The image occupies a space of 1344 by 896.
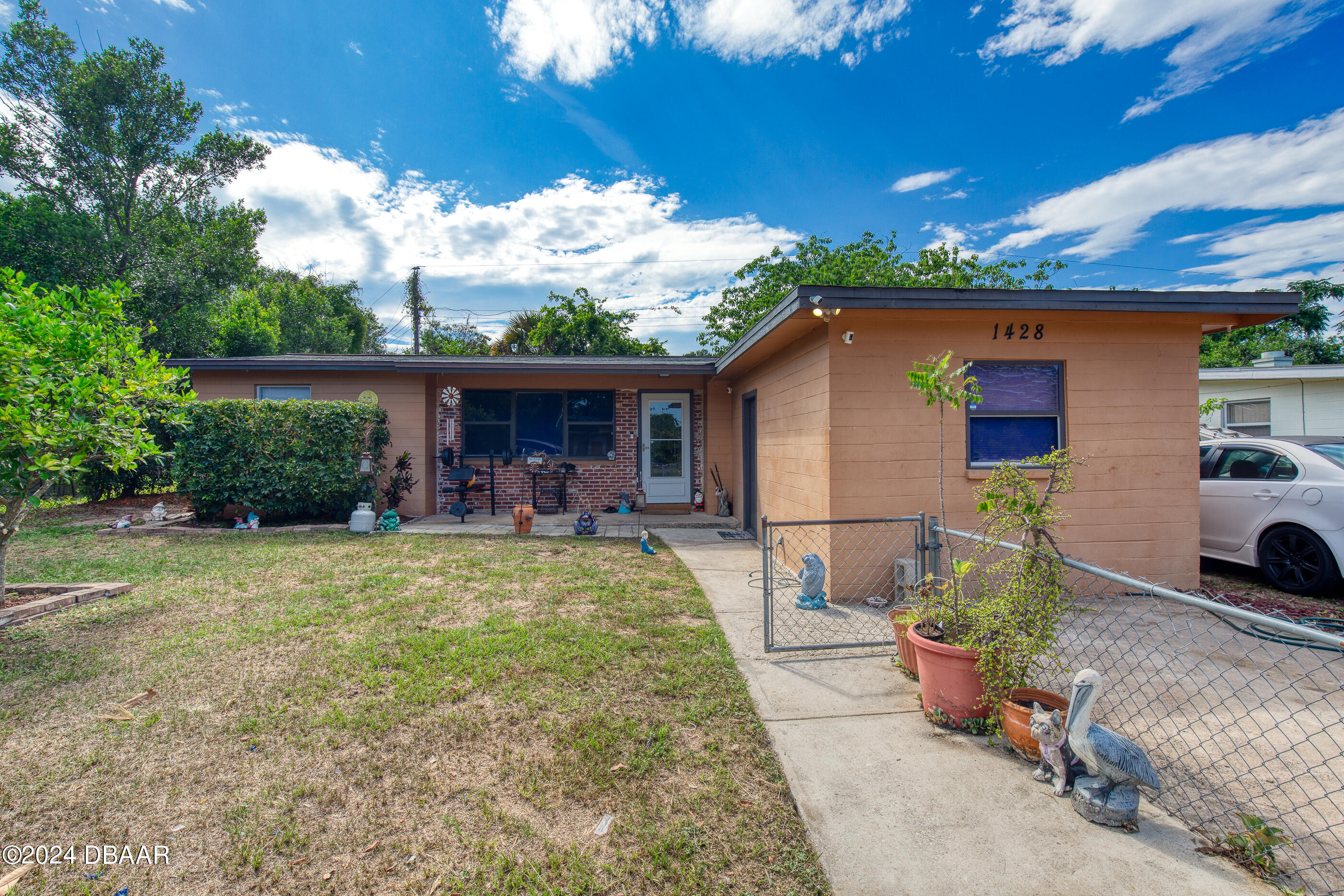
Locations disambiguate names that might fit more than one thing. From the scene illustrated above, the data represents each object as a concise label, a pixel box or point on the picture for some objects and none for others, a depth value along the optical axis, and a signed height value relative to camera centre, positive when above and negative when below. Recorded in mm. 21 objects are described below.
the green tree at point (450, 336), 28547 +6729
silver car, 4633 -523
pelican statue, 1899 -1135
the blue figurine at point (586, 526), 7527 -1004
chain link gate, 3947 -1140
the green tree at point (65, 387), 3588 +516
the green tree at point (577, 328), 21844 +5400
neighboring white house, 9688 +1123
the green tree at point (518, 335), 22641 +5352
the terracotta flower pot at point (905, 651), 3160 -1203
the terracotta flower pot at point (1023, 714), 2309 -1174
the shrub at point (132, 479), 9016 -386
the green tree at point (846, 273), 20750 +7406
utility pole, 25094 +7683
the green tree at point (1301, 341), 19781 +4599
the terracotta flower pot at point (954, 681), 2574 -1129
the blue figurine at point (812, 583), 4426 -1088
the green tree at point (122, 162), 13852 +8586
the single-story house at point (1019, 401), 4520 +493
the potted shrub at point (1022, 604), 2342 -682
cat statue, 2104 -1193
